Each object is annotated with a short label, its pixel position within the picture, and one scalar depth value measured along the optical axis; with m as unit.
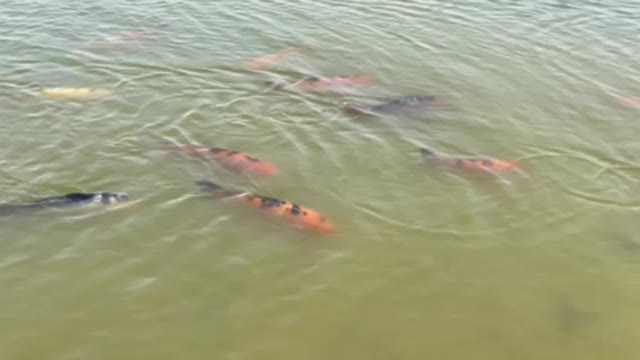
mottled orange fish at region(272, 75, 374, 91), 13.92
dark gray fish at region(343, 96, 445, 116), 13.04
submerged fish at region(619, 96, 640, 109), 13.72
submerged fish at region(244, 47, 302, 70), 14.80
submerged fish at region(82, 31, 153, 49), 15.41
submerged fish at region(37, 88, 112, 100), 13.03
